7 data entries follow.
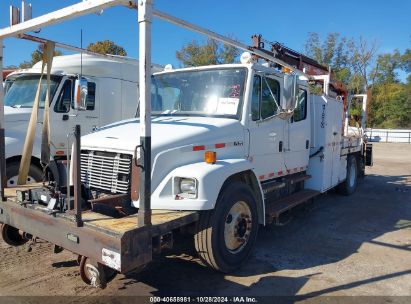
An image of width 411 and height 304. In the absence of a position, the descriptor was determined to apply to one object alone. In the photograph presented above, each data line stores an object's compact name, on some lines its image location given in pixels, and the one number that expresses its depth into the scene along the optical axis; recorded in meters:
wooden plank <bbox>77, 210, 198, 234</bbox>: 3.41
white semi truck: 6.84
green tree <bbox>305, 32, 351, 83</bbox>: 53.38
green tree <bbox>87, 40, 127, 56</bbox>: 32.52
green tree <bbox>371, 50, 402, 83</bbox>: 63.56
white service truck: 3.36
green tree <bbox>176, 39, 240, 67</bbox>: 35.98
